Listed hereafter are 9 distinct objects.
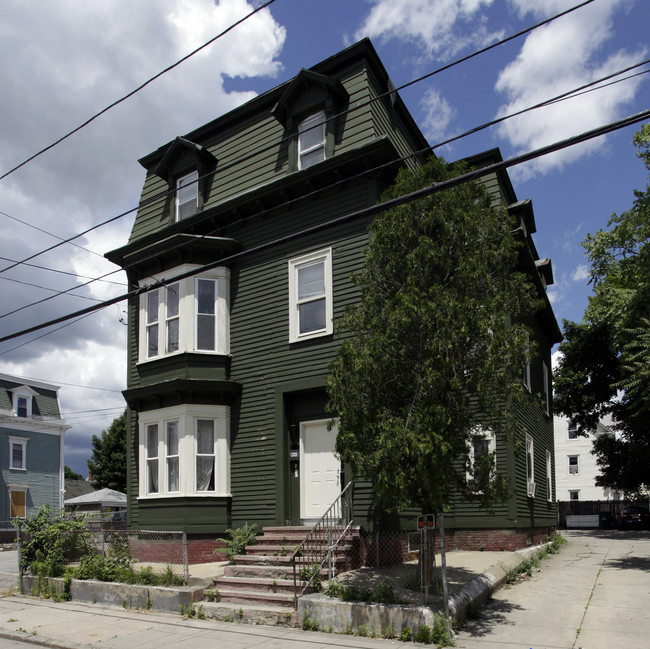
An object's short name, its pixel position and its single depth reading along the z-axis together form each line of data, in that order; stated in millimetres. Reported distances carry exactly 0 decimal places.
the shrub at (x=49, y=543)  13539
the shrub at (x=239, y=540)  13081
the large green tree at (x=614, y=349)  18094
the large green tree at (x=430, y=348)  8945
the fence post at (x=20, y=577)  13891
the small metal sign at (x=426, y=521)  9055
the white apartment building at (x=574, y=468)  52938
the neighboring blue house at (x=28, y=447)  38344
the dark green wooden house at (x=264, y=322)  14289
